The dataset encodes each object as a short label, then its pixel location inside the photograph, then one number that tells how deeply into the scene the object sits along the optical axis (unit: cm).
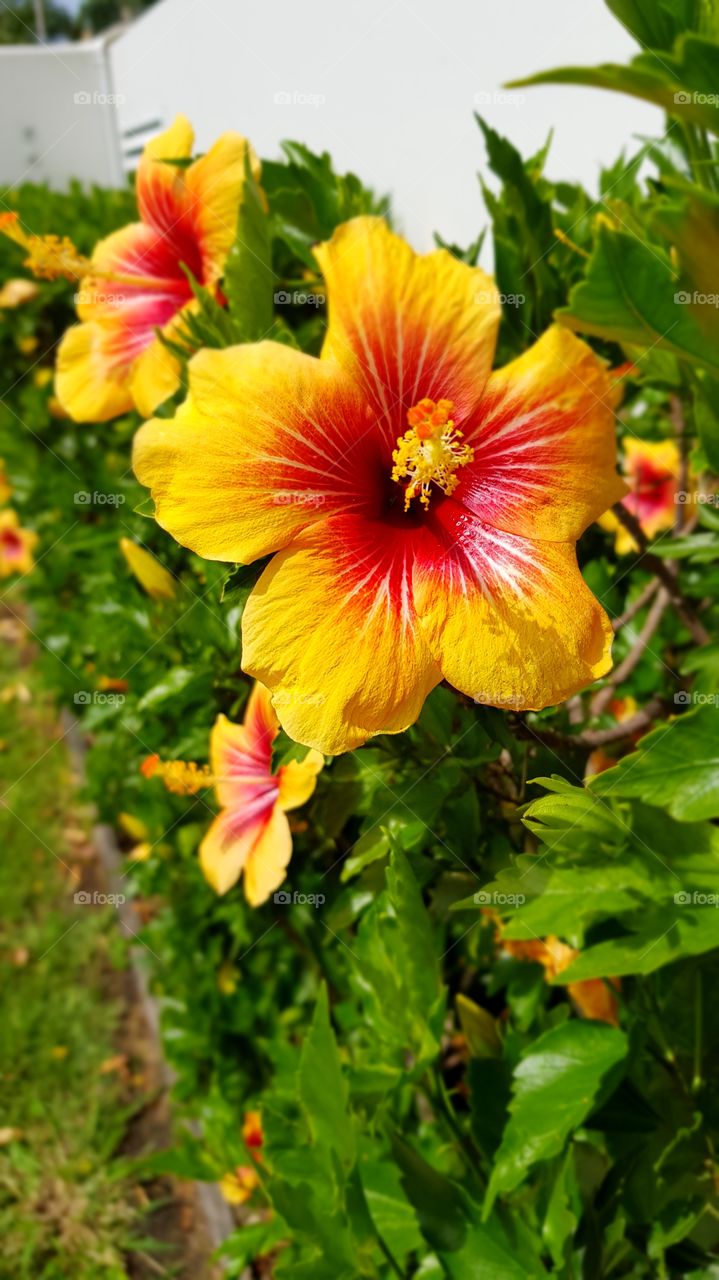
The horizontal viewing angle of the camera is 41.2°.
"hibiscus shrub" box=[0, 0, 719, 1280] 25
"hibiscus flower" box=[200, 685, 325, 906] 34
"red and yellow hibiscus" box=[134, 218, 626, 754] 24
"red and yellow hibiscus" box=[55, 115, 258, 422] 37
